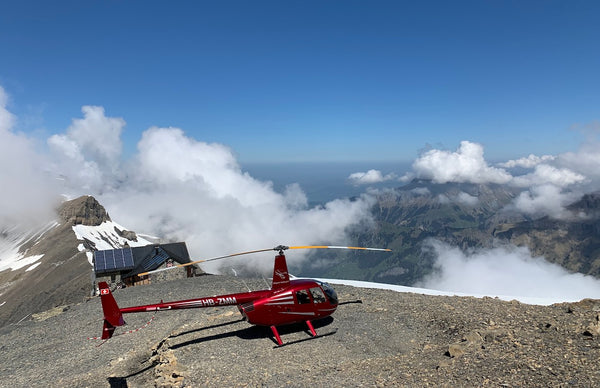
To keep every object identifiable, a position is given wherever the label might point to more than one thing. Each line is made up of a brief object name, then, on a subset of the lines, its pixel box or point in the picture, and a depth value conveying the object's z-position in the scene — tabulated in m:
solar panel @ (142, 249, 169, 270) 42.72
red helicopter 16.58
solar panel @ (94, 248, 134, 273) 39.88
